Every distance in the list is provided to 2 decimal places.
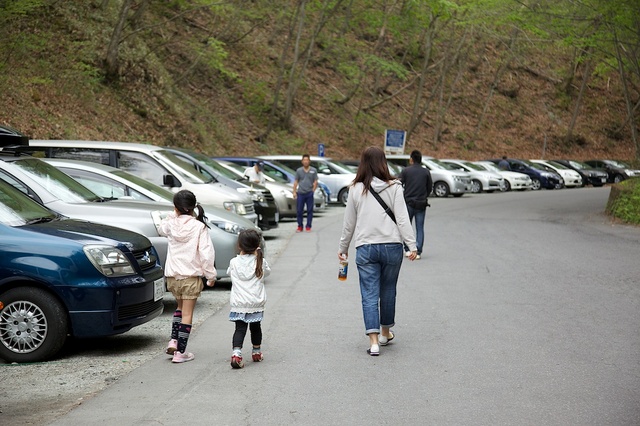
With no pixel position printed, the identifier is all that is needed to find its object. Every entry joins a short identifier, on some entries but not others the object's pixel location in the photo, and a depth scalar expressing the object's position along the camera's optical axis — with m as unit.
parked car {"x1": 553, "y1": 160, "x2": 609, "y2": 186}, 51.06
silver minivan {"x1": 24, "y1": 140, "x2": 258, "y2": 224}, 15.70
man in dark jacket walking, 15.58
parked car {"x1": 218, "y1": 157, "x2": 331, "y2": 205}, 25.30
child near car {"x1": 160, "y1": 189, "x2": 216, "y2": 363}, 7.84
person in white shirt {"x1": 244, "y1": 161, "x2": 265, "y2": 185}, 21.65
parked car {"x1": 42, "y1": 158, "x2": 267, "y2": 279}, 12.05
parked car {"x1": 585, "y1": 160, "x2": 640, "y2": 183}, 52.31
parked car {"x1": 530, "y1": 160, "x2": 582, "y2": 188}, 49.06
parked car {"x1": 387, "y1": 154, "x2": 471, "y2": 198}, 38.16
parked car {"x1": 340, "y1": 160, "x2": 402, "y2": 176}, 34.25
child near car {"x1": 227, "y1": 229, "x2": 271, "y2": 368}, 7.50
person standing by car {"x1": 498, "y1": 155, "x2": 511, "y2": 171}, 47.00
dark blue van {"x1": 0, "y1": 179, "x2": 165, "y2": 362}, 7.68
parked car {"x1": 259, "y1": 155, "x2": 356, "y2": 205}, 31.72
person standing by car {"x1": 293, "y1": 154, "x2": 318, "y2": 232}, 20.80
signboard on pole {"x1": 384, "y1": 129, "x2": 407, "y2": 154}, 40.91
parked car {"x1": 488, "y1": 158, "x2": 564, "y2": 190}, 47.81
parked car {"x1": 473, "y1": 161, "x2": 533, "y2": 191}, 44.68
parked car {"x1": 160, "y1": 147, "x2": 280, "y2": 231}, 18.16
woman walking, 8.07
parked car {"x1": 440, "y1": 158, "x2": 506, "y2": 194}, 42.03
